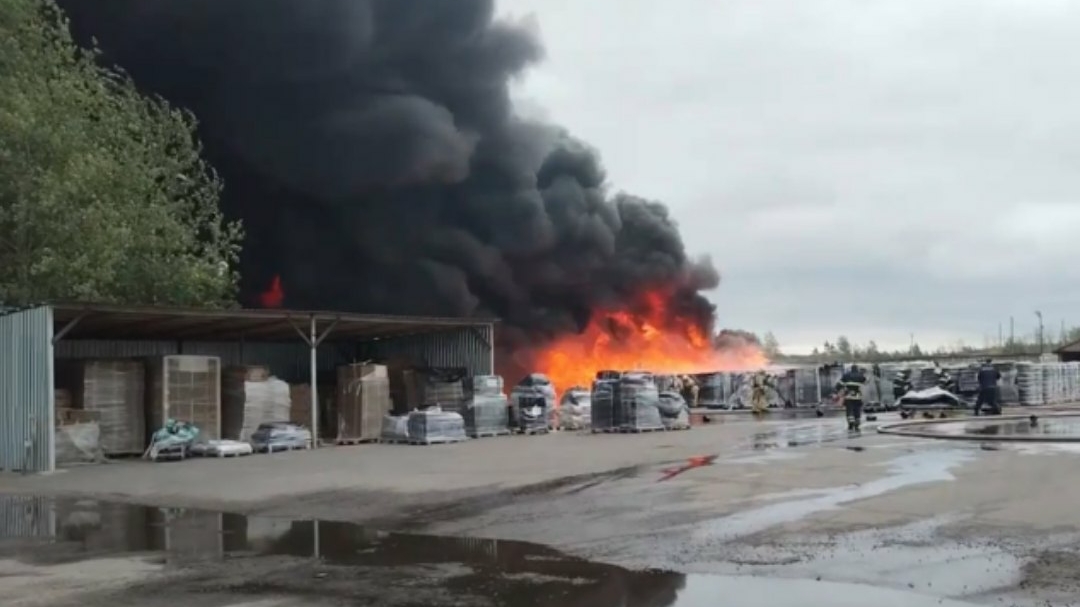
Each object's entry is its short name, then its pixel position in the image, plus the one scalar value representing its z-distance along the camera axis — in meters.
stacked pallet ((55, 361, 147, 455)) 19.45
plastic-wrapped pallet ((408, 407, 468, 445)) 20.45
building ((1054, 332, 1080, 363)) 47.09
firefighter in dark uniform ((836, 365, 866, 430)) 20.03
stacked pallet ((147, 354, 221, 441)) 19.80
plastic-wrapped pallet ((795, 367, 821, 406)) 32.31
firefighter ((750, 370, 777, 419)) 28.56
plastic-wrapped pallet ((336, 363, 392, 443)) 21.95
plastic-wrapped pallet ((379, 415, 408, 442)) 21.03
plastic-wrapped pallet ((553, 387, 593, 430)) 24.09
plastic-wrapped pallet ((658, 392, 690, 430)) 22.62
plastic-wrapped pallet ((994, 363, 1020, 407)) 32.09
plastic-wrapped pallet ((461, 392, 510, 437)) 22.20
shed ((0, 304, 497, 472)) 17.20
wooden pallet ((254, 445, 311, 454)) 19.75
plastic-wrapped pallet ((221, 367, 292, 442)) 20.88
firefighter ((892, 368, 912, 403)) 32.66
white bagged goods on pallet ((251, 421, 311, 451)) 19.80
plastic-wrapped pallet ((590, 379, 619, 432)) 22.02
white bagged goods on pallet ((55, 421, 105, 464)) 17.89
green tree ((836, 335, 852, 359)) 84.69
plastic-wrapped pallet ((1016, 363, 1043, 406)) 32.38
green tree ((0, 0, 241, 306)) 23.53
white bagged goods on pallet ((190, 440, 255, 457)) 18.98
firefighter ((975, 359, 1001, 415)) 25.17
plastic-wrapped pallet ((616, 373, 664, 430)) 21.81
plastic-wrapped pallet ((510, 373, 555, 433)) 23.33
